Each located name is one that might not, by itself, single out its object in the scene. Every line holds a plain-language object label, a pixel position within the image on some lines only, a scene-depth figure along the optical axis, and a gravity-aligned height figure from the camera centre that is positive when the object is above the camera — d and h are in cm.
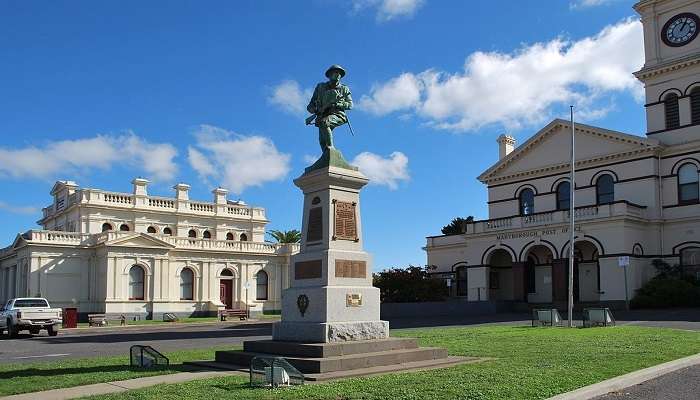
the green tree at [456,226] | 7594 +510
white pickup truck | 3006 -186
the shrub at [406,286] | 4500 -83
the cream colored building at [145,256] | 4806 +132
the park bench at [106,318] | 4216 -281
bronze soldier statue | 1503 +360
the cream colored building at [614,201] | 4081 +441
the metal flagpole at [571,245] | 2581 +109
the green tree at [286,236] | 6894 +368
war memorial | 1312 -28
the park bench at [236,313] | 4825 -271
